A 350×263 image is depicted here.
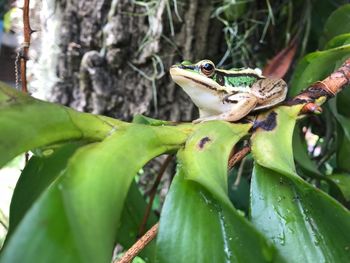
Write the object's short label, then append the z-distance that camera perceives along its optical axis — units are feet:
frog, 0.48
